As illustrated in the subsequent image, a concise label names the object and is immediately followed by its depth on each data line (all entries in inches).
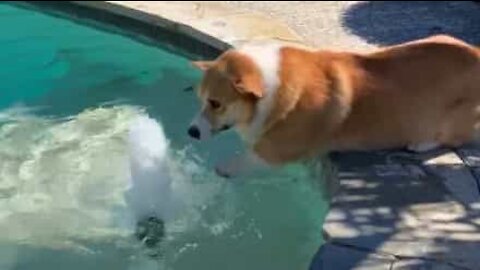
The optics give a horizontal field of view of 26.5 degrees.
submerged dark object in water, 187.9
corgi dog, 185.3
